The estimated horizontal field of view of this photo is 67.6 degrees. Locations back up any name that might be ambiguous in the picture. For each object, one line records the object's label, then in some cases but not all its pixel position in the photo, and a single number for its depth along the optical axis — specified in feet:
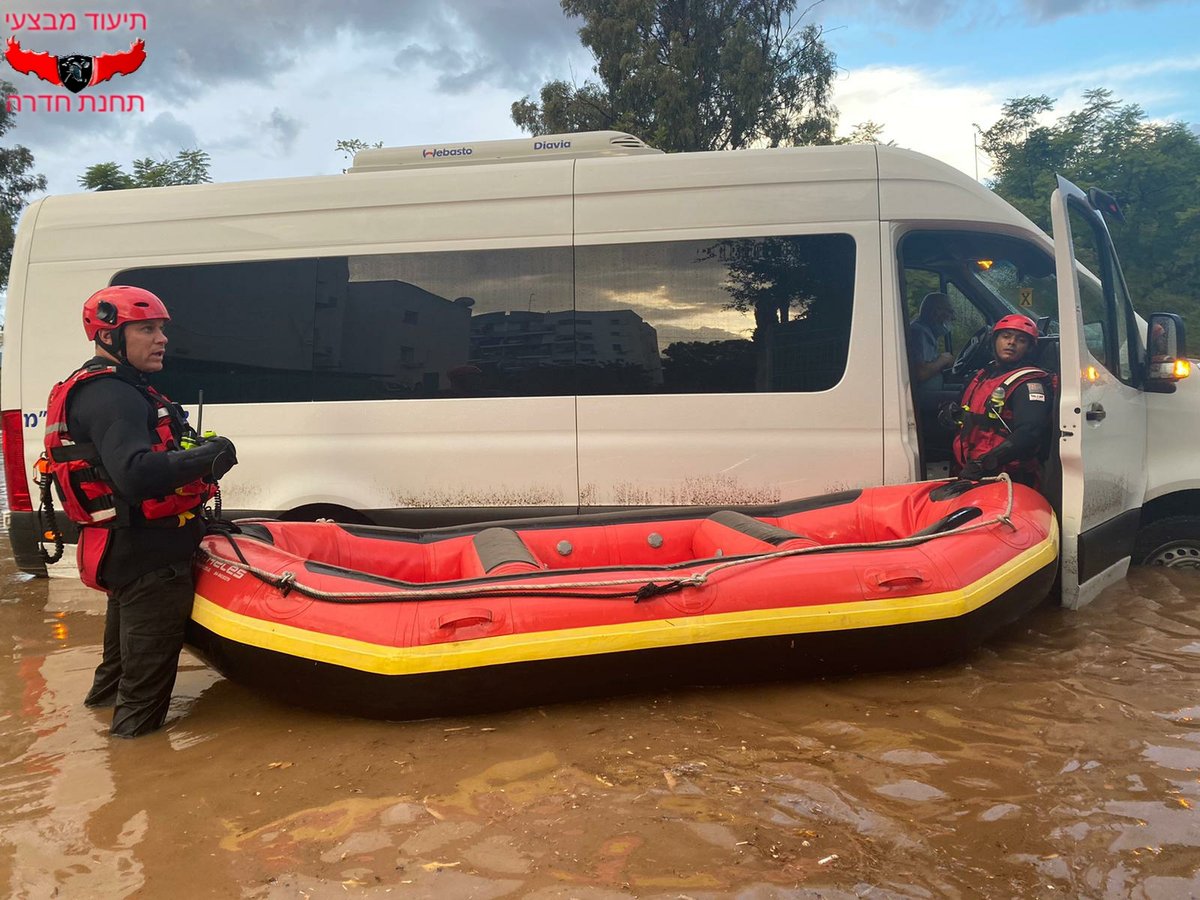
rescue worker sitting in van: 14.93
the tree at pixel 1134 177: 75.20
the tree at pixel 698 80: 68.23
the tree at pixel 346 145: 64.34
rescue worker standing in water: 10.98
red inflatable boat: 11.37
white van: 15.39
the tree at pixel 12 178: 77.82
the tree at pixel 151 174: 50.90
